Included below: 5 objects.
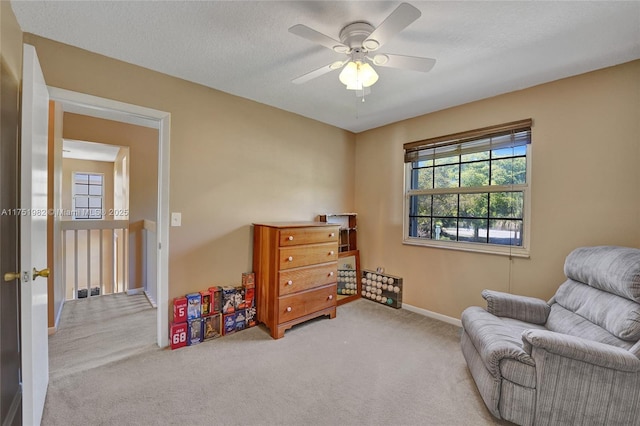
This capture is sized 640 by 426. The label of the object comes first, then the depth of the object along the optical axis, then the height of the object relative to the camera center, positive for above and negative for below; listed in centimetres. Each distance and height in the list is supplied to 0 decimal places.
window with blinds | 265 +23
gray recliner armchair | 143 -84
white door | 131 -17
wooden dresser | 267 -66
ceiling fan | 152 +96
